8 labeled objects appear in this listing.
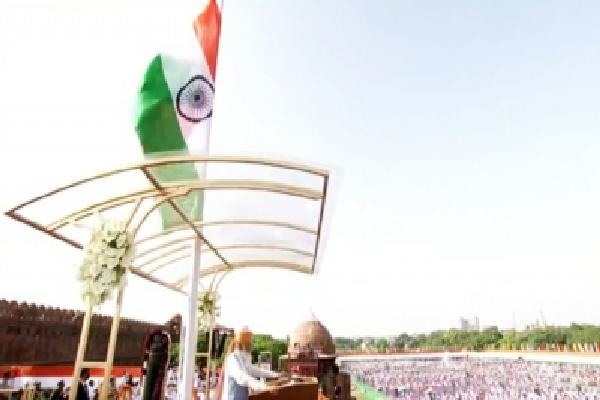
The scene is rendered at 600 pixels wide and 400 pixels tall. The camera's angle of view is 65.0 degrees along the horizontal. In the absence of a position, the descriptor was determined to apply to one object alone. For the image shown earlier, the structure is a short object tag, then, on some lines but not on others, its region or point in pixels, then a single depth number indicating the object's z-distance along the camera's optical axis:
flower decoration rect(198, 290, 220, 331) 8.66
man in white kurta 3.61
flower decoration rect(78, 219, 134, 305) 3.56
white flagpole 5.71
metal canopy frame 3.62
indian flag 5.18
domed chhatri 28.16
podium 3.62
